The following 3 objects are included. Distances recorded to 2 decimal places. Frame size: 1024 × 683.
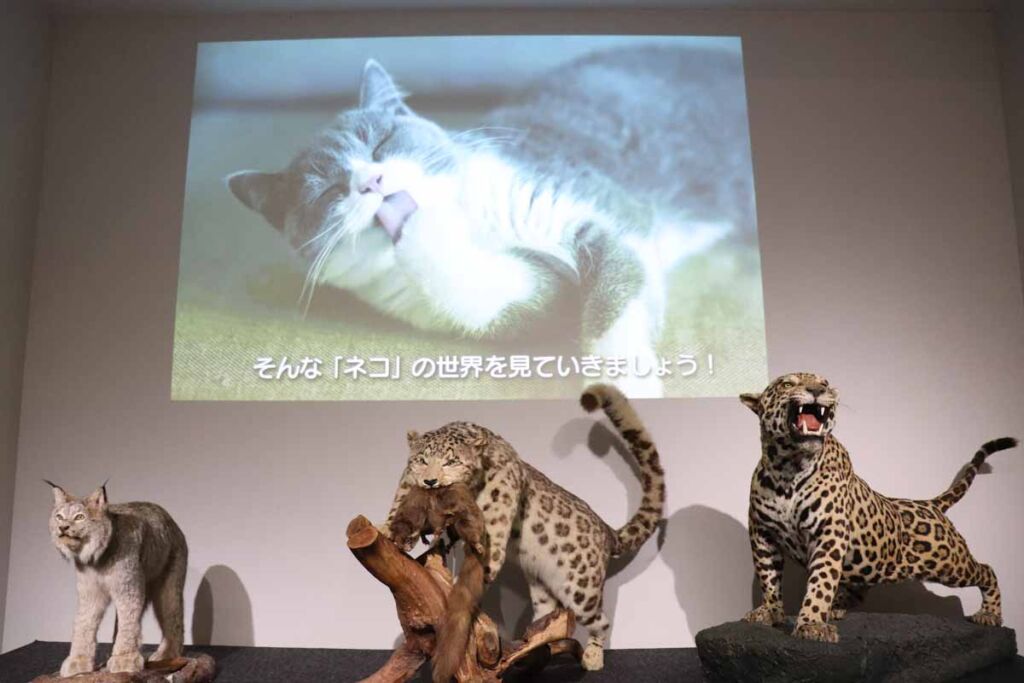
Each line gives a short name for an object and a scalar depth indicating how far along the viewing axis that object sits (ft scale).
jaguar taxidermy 7.84
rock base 6.95
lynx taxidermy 7.80
